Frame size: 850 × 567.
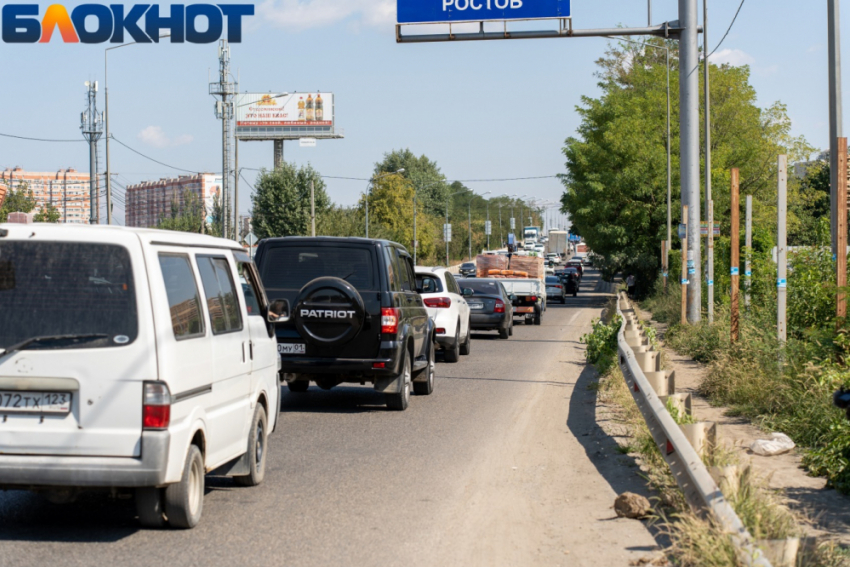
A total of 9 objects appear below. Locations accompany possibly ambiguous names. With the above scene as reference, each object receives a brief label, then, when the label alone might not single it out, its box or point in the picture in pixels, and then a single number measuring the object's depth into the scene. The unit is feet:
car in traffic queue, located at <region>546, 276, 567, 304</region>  176.04
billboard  320.91
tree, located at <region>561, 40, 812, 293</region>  153.48
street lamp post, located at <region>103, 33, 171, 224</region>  130.82
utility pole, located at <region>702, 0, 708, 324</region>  65.56
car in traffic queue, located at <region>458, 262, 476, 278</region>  268.86
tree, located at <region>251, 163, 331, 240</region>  265.54
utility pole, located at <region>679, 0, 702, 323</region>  66.69
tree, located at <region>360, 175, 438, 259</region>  325.21
